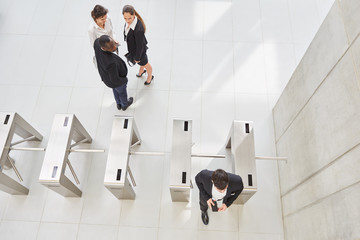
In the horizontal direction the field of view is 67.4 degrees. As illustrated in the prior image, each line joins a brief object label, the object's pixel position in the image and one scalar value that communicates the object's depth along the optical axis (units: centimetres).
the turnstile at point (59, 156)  275
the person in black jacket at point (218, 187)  220
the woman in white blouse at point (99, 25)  299
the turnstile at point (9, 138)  285
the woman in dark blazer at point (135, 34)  296
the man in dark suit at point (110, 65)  273
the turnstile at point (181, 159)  271
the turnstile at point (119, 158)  271
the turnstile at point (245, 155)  274
